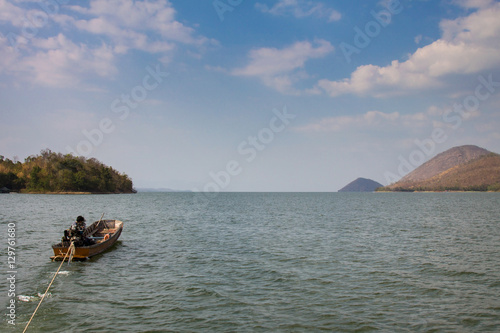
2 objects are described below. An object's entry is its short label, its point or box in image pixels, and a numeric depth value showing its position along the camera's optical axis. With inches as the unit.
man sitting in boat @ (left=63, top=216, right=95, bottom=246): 944.9
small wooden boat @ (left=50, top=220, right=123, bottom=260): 914.0
